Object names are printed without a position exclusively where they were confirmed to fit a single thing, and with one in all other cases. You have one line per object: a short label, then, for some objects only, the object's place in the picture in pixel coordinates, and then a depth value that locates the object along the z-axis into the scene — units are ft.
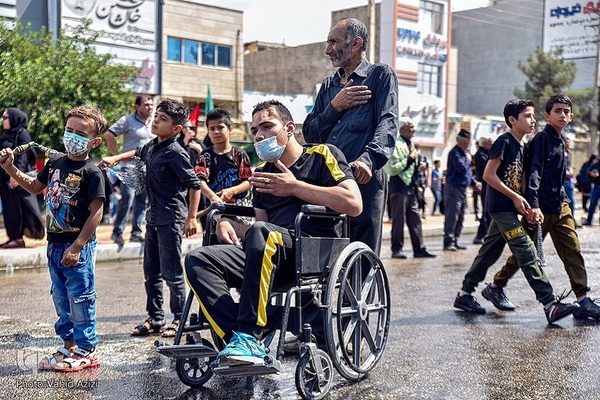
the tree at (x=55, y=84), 50.47
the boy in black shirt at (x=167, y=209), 18.19
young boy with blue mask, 15.15
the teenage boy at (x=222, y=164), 20.80
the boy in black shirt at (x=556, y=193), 20.75
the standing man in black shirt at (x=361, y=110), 16.38
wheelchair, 12.54
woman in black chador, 31.16
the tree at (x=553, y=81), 130.52
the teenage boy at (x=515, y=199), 20.36
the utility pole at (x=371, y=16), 89.30
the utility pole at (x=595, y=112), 115.44
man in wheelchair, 12.57
